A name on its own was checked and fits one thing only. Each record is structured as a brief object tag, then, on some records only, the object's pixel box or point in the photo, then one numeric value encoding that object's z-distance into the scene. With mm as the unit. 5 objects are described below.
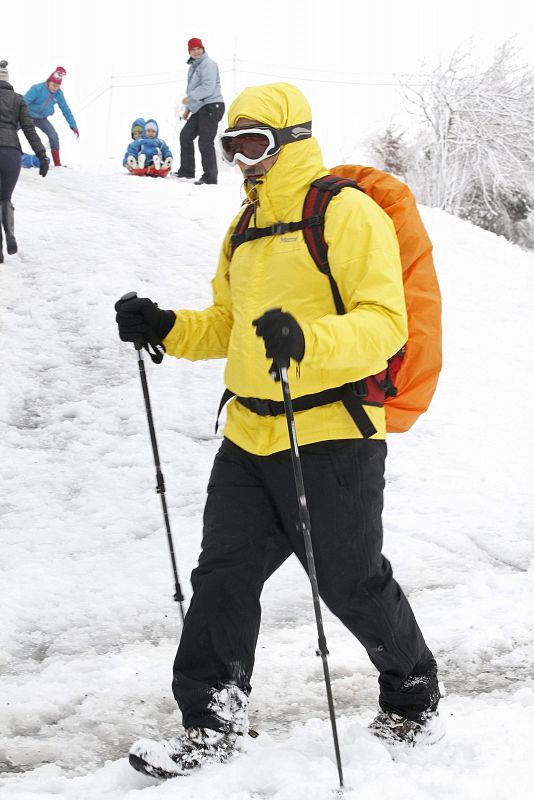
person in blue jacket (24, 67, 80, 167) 13906
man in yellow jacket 2691
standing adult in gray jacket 13594
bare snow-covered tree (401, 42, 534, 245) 26438
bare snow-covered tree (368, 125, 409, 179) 33281
